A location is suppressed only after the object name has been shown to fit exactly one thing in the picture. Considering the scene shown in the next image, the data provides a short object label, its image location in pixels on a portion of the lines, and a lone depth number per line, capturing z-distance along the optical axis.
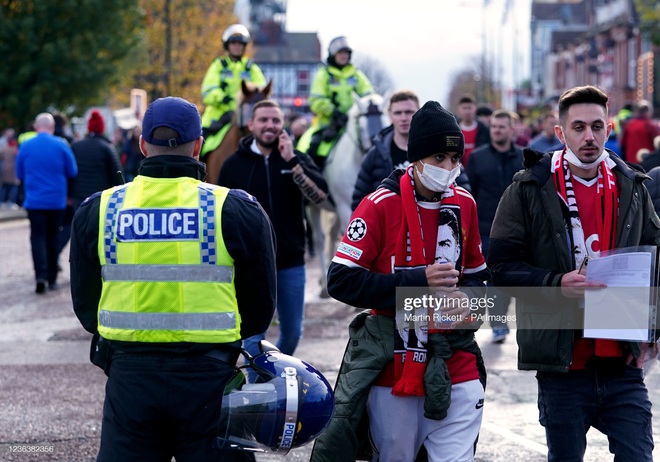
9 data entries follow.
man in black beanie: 4.74
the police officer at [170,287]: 4.24
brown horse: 11.66
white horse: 12.56
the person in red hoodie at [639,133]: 19.08
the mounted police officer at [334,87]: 14.25
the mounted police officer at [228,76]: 13.64
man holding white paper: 4.99
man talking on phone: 8.47
